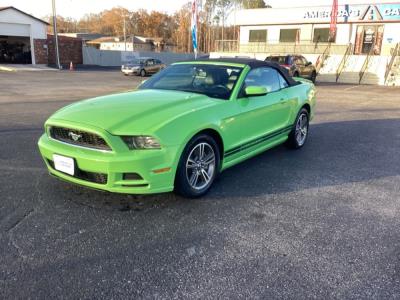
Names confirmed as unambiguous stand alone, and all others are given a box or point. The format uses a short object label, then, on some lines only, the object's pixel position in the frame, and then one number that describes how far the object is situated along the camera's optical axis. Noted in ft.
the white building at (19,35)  108.78
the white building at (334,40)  81.46
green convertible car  11.10
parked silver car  86.07
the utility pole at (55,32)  104.52
